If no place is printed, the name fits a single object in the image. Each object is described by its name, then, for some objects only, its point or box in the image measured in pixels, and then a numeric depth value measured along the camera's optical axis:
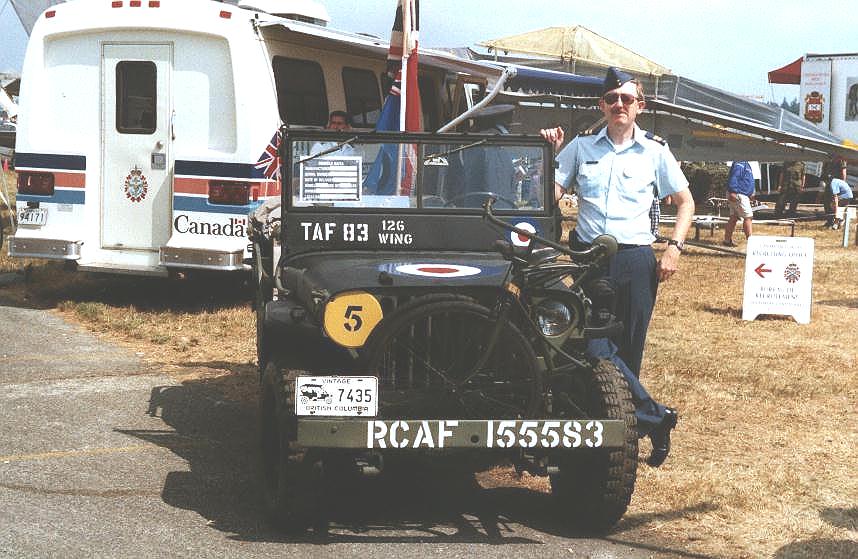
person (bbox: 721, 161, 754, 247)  19.19
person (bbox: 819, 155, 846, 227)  25.80
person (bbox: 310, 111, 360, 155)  11.72
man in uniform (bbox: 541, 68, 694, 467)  5.83
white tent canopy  27.17
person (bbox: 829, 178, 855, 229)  25.72
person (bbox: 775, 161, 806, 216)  26.84
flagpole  9.53
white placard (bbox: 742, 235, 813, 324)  12.14
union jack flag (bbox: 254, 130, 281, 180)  10.78
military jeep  4.82
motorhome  10.75
